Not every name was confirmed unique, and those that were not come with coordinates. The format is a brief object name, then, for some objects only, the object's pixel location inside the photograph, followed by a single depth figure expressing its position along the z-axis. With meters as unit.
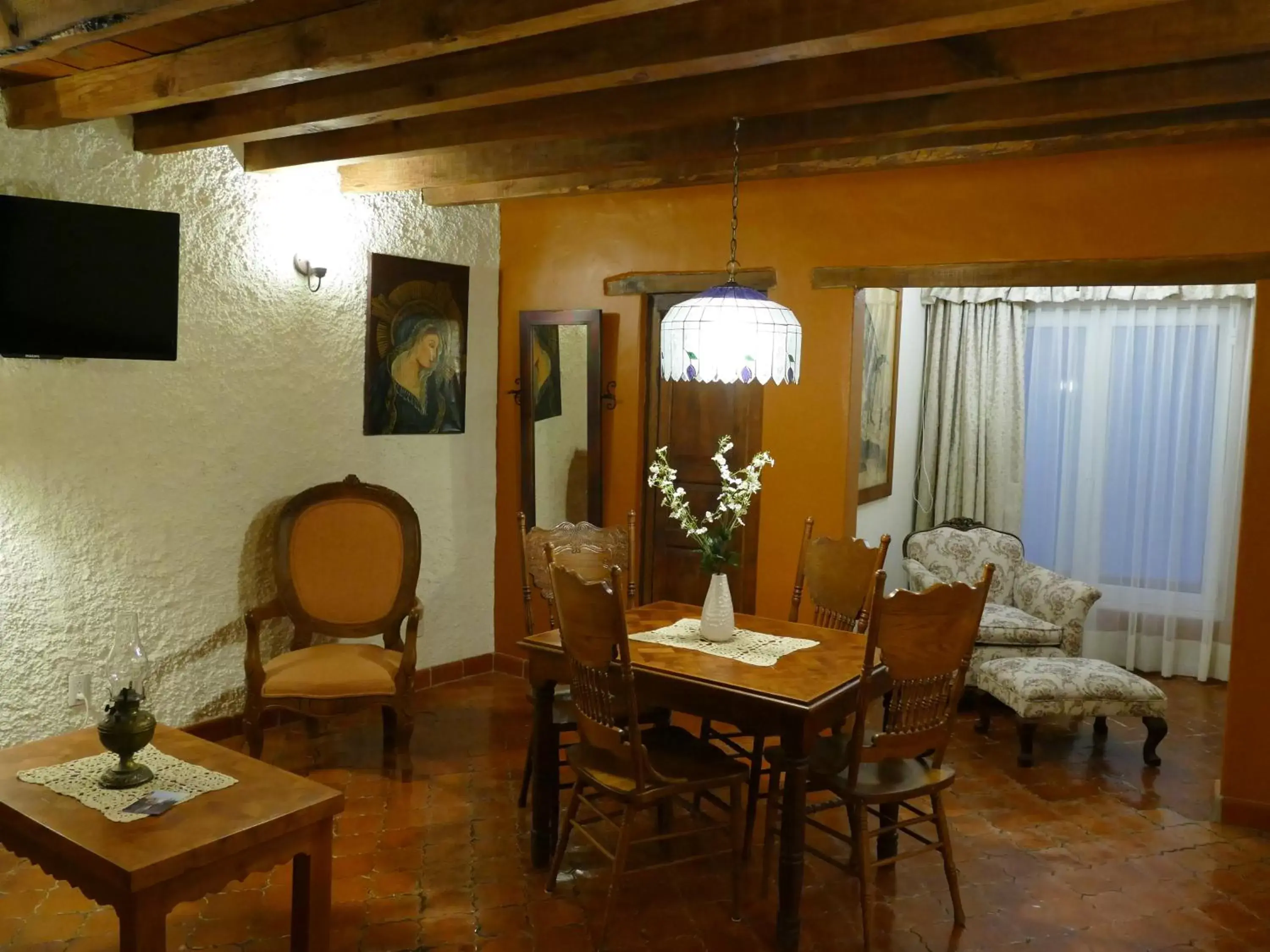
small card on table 2.45
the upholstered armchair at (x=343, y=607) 3.94
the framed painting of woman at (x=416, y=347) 4.78
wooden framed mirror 5.01
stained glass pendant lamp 2.90
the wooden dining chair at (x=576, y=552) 3.92
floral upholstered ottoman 4.39
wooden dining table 2.79
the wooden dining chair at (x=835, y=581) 3.68
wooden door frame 4.93
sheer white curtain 5.51
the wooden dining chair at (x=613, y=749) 2.82
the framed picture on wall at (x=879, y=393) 5.29
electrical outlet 2.58
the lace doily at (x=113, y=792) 2.51
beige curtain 5.93
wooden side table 2.22
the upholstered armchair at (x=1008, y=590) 5.04
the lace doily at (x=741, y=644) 3.17
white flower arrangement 3.24
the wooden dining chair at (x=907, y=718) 2.76
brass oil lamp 2.57
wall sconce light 4.43
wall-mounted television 3.45
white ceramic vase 3.32
